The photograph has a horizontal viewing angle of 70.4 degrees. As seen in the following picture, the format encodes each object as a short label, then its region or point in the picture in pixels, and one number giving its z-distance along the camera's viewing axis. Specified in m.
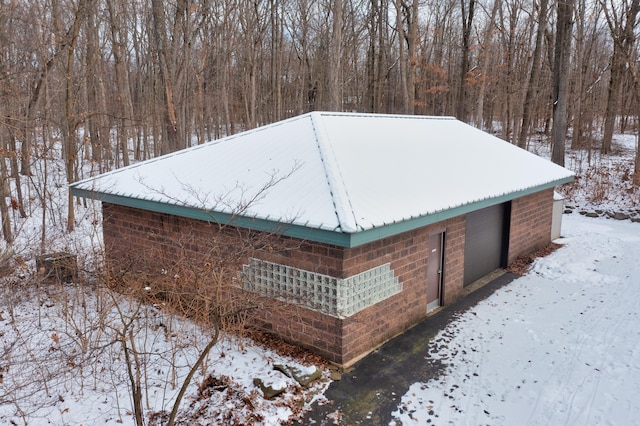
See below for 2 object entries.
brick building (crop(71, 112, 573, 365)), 6.13
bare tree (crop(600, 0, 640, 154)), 19.31
